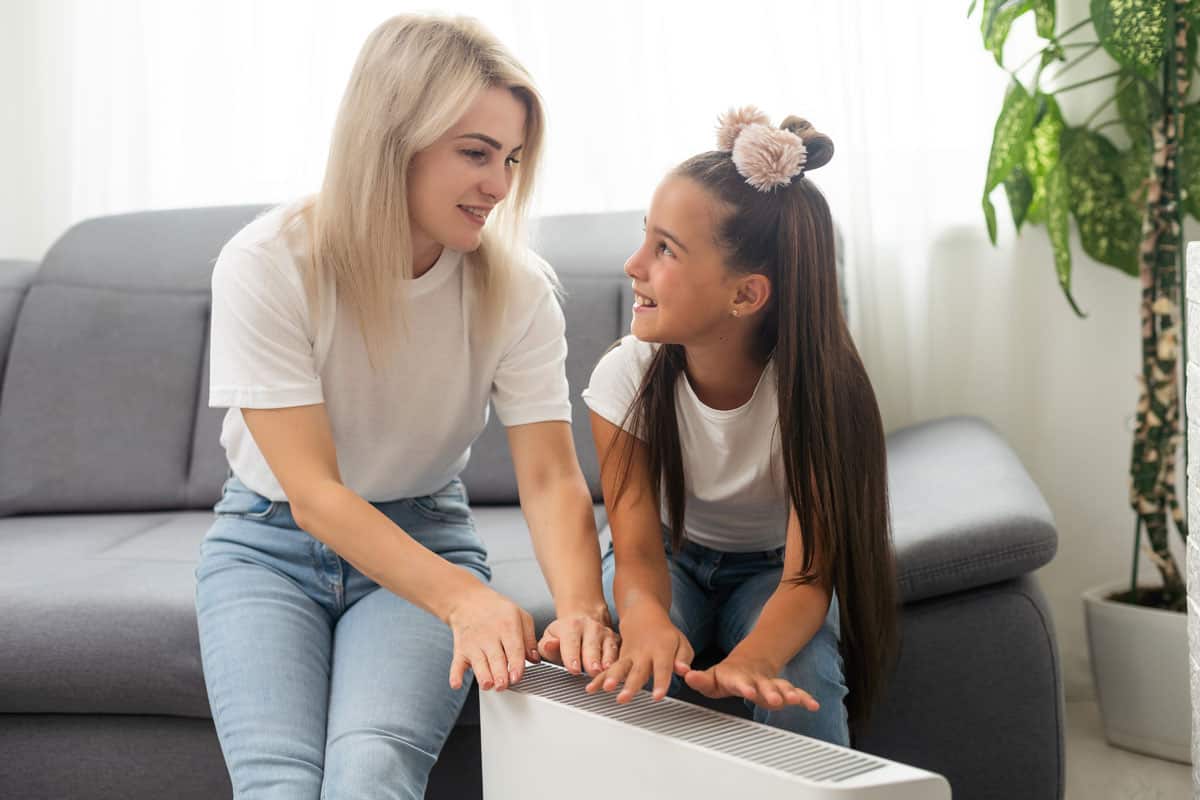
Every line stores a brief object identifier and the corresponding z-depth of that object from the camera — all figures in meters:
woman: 1.24
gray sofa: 1.53
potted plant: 1.88
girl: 1.33
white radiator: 0.92
